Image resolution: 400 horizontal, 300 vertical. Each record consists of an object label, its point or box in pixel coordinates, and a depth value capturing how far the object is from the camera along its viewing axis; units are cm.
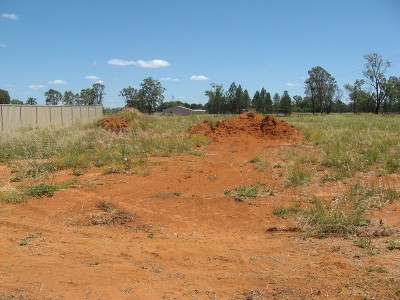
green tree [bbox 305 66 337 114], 7469
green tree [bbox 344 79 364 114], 6872
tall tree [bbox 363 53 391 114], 6056
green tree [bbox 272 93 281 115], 7262
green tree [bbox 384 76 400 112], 6056
